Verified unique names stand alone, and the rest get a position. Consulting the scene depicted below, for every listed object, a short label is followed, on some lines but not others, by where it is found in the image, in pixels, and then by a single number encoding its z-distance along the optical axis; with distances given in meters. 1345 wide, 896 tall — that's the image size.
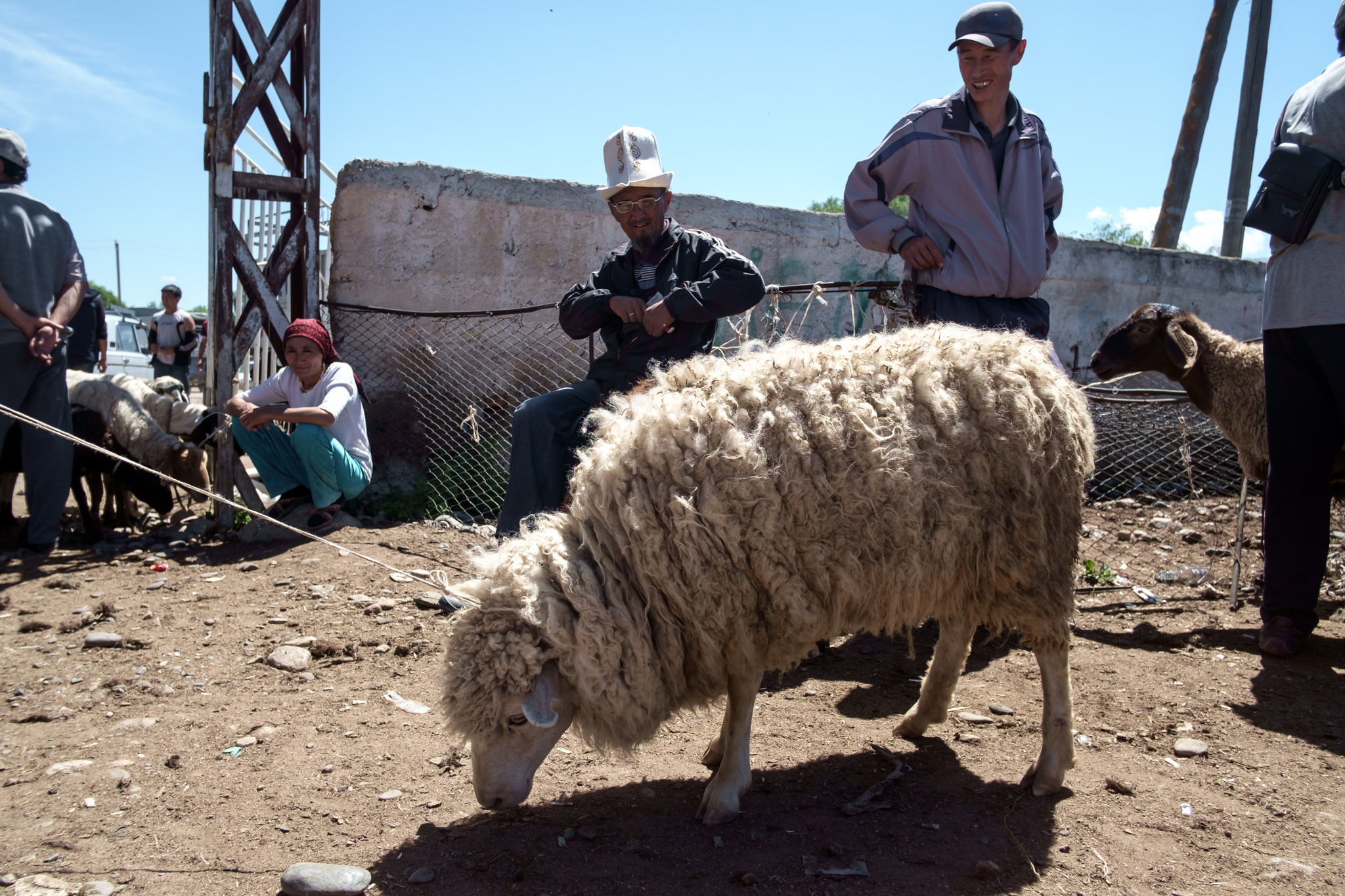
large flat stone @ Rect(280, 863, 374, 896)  2.10
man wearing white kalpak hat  3.46
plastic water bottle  4.80
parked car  17.20
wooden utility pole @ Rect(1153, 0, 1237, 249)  11.38
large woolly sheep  2.29
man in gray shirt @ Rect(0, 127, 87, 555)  4.86
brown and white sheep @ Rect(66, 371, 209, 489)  6.09
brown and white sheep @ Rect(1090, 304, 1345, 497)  4.60
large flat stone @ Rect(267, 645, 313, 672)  3.59
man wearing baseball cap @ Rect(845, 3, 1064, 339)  3.30
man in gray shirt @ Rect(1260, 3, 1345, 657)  3.34
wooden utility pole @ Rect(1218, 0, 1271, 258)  12.16
